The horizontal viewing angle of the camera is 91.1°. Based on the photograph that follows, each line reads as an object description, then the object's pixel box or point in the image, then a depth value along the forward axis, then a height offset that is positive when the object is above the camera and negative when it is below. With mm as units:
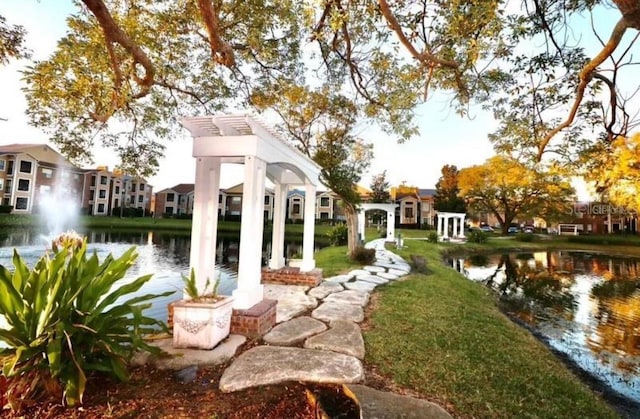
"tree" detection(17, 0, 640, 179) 3959 +2581
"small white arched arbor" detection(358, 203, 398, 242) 16130 +594
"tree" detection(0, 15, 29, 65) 3947 +2241
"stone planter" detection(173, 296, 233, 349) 3141 -1032
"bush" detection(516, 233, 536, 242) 27638 -343
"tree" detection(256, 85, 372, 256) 8641 +2754
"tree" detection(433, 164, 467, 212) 28750 +3645
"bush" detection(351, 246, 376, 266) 10062 -913
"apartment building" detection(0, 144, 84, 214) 28750 +4110
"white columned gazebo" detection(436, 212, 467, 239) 23391 +550
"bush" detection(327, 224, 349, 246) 18234 -531
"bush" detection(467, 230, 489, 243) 23578 -432
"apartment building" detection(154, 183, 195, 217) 44000 +2983
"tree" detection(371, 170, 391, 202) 28094 +3872
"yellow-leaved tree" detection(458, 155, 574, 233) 25797 +3648
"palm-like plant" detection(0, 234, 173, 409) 2182 -830
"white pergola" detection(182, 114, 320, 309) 3654 +476
